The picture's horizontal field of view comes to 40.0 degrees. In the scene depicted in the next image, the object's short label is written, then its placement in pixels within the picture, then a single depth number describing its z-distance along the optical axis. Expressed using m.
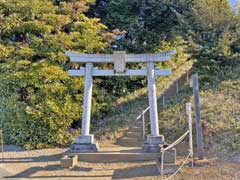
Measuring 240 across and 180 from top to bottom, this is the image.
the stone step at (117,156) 7.75
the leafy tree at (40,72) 9.41
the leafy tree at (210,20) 12.37
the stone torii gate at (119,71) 8.43
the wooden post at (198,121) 7.30
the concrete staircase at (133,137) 9.22
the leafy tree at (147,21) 12.91
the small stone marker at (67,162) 7.44
